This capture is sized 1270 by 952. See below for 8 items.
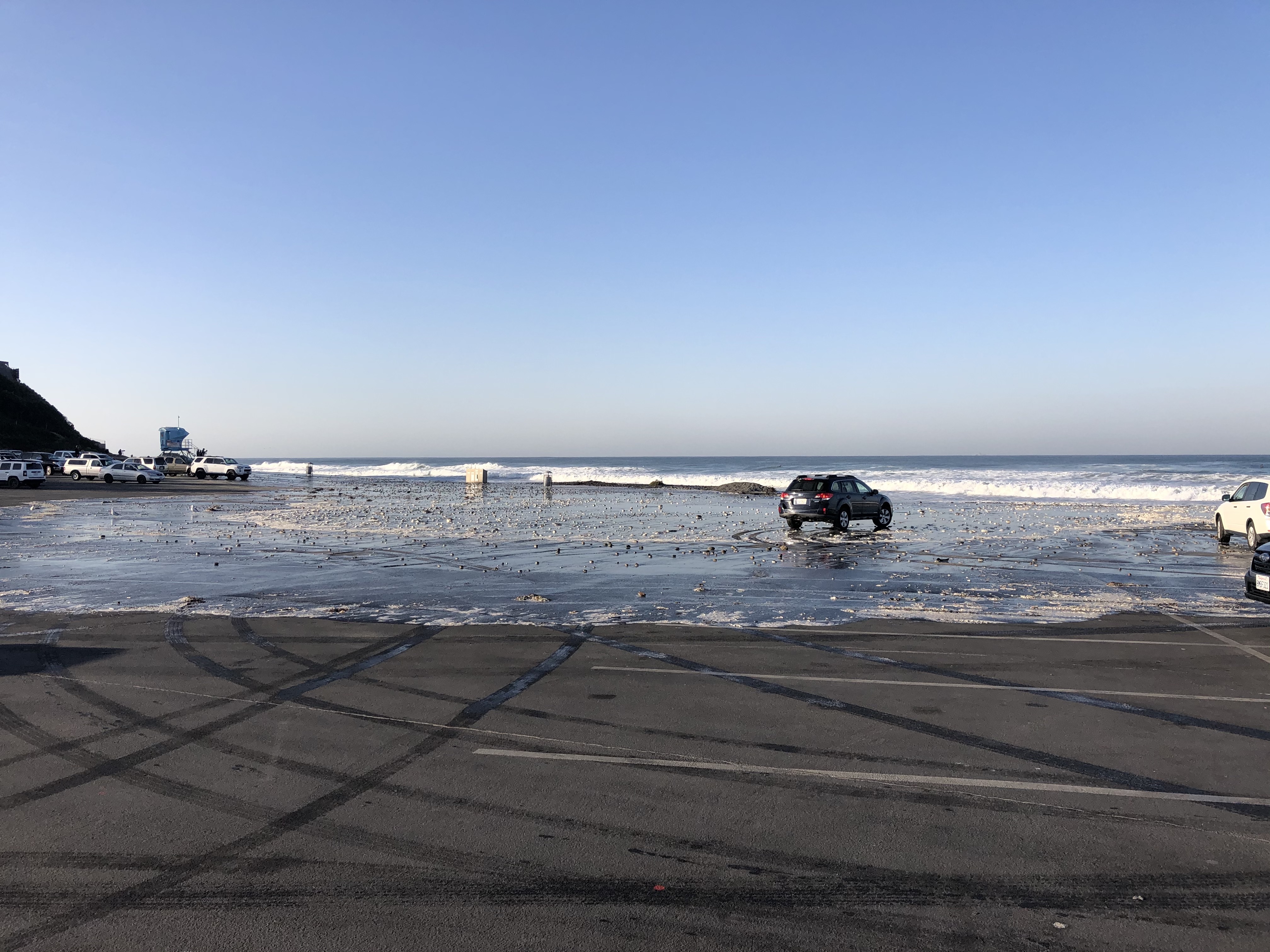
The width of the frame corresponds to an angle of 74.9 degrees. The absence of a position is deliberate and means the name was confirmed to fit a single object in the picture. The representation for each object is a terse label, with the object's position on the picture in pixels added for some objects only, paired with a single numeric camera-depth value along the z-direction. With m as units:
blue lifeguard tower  111.50
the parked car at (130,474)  57.12
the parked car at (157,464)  74.19
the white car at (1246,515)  19.98
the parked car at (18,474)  49.41
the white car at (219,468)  69.31
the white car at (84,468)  60.09
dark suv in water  25.73
